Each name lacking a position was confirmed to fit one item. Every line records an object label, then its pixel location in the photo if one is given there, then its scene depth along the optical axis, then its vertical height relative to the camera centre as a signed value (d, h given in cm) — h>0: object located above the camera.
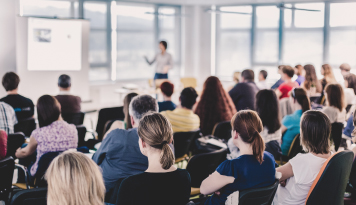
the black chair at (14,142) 420 -70
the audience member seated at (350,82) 746 -13
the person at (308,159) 277 -55
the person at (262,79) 820 -10
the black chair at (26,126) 519 -68
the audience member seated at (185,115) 455 -45
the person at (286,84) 731 -17
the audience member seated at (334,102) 518 -33
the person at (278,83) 814 -18
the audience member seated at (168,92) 546 -25
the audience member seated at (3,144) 344 -59
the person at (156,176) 226 -56
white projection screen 847 +55
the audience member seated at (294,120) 462 -50
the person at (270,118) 407 -42
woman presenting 1077 +25
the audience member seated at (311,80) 751 -10
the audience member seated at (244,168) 249 -56
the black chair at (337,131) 481 -65
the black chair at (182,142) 439 -72
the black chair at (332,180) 260 -66
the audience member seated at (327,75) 828 -1
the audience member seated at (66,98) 569 -36
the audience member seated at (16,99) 547 -36
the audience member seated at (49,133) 369 -54
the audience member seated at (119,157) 303 -61
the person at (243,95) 627 -31
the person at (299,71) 891 +7
